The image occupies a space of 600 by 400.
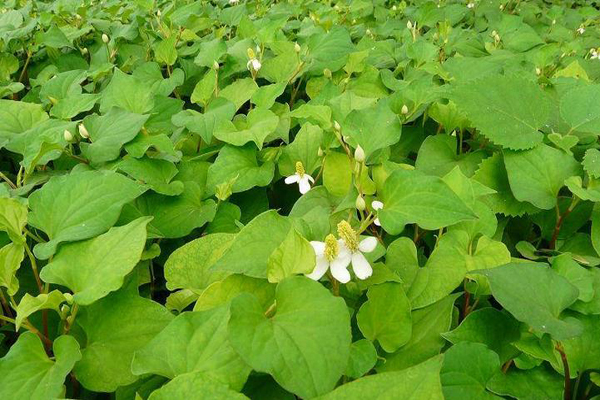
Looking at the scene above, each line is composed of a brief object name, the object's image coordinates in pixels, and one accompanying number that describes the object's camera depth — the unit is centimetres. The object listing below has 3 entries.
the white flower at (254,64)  65
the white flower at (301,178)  51
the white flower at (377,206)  44
